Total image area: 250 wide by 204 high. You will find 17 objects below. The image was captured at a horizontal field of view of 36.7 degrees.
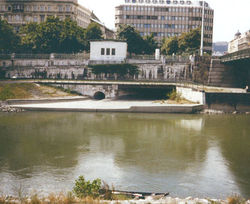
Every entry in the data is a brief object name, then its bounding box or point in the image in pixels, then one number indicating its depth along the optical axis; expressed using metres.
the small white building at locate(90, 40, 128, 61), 84.81
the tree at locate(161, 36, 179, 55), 102.81
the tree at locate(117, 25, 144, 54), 101.50
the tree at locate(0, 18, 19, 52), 91.62
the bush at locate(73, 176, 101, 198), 18.06
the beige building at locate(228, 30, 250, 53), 150.75
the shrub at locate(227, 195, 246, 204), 16.23
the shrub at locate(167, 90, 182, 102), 65.79
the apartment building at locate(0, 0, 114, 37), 123.06
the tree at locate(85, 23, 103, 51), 105.25
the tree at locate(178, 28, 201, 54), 98.44
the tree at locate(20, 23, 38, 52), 94.03
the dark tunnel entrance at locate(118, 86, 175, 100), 76.56
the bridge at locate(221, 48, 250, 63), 57.61
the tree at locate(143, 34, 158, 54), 104.89
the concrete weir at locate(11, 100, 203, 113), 58.12
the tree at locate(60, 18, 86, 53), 94.22
